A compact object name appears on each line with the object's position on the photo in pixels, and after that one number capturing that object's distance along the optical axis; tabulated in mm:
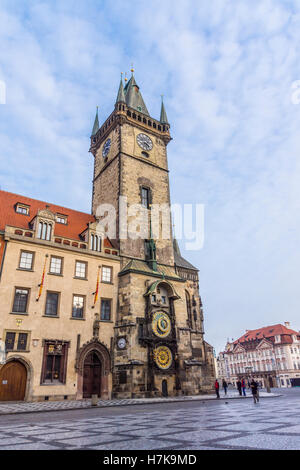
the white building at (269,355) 82438
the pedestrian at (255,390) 19956
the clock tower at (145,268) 26031
